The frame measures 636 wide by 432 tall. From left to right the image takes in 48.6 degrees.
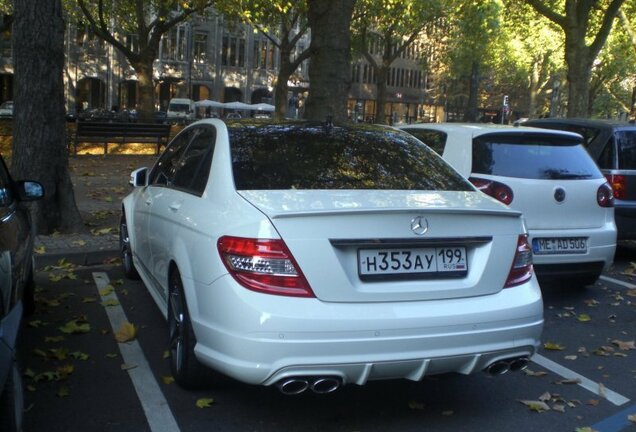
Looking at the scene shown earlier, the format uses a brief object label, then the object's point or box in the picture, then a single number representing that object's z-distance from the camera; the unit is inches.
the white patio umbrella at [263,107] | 2237.9
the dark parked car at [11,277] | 107.9
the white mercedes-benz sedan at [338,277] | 129.6
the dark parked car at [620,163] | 317.7
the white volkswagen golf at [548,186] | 238.4
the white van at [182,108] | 2091.5
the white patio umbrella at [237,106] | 2234.6
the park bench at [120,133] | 727.7
